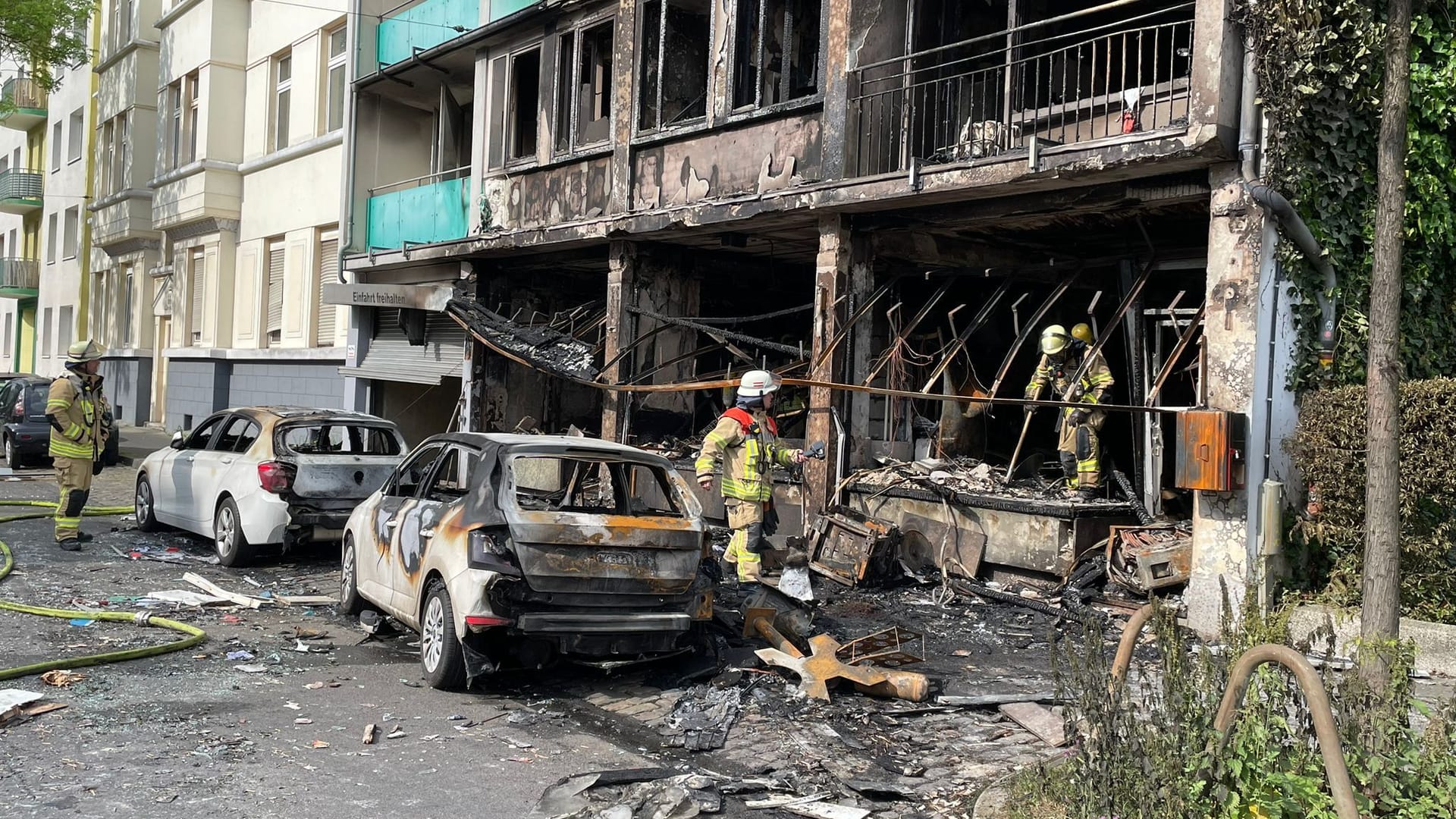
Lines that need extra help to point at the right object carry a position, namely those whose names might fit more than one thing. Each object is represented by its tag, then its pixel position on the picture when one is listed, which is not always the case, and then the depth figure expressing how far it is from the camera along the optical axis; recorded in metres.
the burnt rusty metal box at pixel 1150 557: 8.88
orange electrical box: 8.01
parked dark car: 18.92
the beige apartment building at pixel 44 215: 33.78
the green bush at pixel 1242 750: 3.71
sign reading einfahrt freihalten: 16.55
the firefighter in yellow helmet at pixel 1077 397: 10.02
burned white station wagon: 6.41
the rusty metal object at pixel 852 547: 10.23
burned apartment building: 8.41
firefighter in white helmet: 9.00
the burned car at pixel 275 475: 10.16
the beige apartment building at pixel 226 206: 21.16
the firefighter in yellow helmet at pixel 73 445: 10.91
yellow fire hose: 6.51
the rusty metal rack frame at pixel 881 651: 7.04
